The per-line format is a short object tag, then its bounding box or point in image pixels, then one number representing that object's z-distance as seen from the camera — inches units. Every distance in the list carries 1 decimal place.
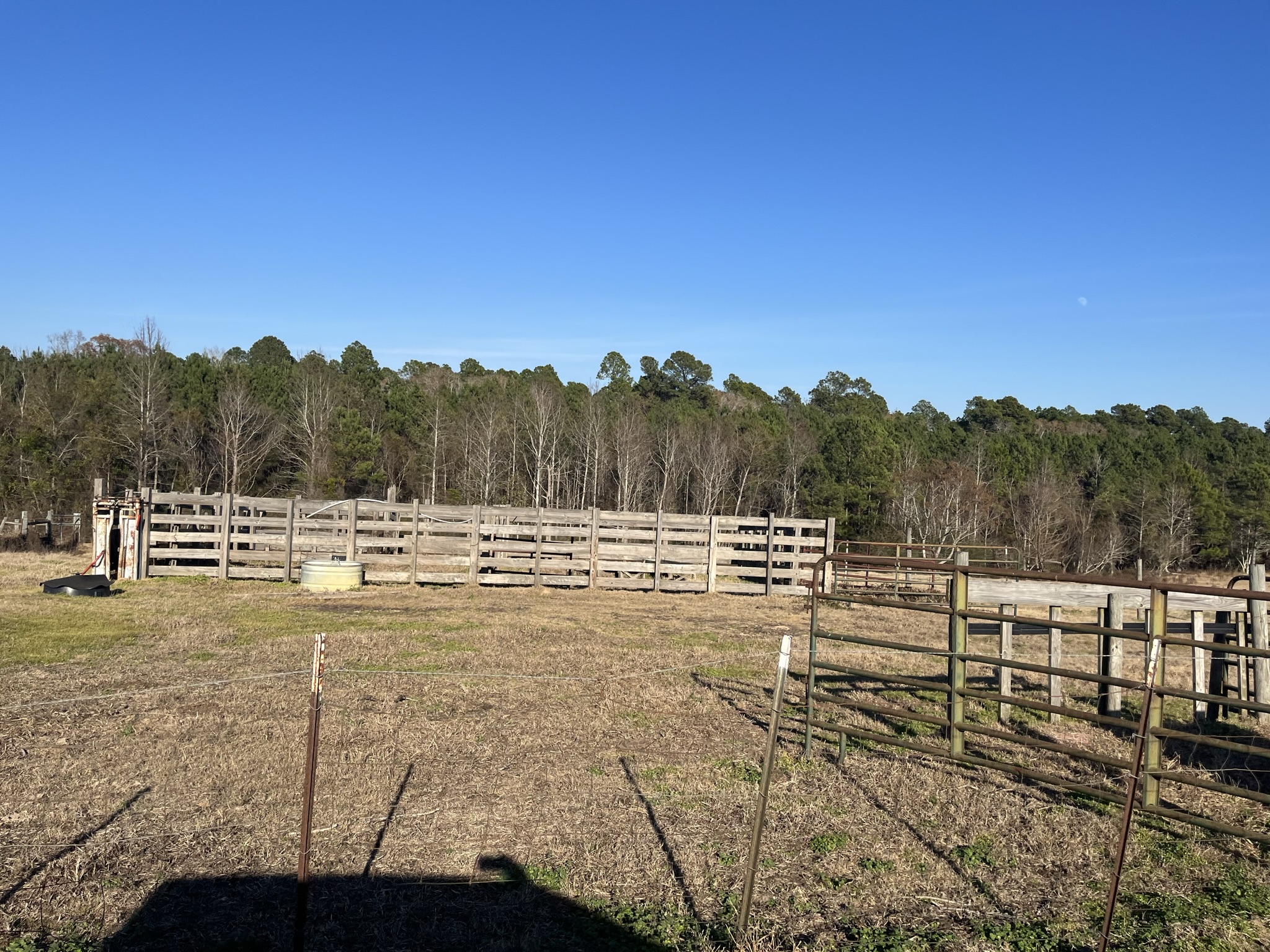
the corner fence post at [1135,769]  157.2
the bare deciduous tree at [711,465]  2129.7
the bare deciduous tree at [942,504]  2017.7
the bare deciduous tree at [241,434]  1796.3
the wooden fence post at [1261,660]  347.6
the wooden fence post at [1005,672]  347.9
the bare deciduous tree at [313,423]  1836.9
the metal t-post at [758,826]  169.9
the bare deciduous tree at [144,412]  1669.5
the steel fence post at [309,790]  158.6
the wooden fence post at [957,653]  272.4
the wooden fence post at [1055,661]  353.1
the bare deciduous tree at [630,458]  2105.1
